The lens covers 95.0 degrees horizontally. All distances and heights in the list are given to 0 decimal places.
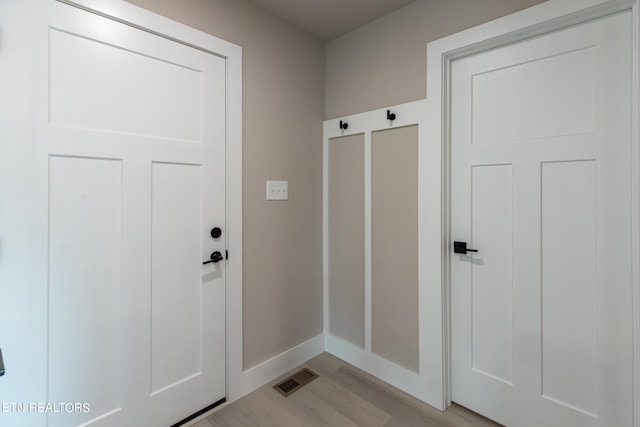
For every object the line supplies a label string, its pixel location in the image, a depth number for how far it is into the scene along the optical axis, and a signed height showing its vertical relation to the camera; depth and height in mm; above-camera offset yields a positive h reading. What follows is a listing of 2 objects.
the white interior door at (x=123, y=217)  1252 -16
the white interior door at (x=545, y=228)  1339 -76
